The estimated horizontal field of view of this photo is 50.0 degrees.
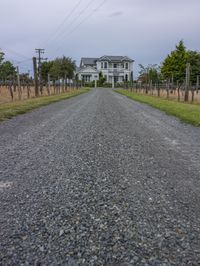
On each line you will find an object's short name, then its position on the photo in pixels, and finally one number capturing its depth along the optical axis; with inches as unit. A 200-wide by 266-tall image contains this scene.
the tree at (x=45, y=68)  2130.5
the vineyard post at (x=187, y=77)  538.9
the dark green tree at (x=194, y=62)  1310.6
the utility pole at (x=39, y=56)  1446.8
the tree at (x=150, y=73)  1668.6
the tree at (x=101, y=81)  2301.5
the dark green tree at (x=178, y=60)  1218.3
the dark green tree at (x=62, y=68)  1781.2
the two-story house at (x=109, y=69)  2517.0
